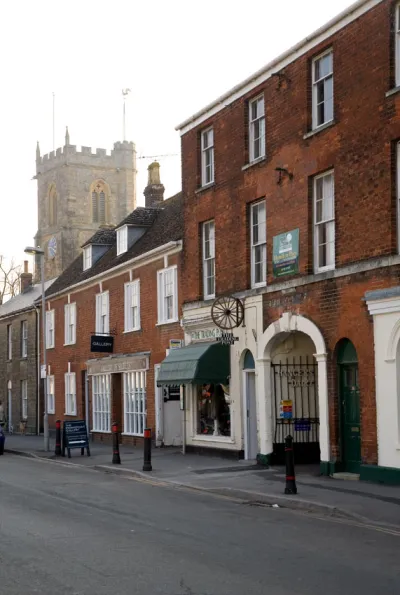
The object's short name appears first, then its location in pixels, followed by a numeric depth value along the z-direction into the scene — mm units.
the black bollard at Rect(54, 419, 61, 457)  27859
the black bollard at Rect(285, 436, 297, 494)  15969
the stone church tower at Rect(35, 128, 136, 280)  91406
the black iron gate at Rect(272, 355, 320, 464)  21875
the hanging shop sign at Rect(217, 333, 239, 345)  23359
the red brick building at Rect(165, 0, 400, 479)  17891
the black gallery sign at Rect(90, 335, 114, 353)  32219
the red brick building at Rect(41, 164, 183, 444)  28766
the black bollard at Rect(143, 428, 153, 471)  21503
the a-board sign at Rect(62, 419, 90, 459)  27291
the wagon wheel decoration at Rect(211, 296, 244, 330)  22834
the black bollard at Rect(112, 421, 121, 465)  23867
